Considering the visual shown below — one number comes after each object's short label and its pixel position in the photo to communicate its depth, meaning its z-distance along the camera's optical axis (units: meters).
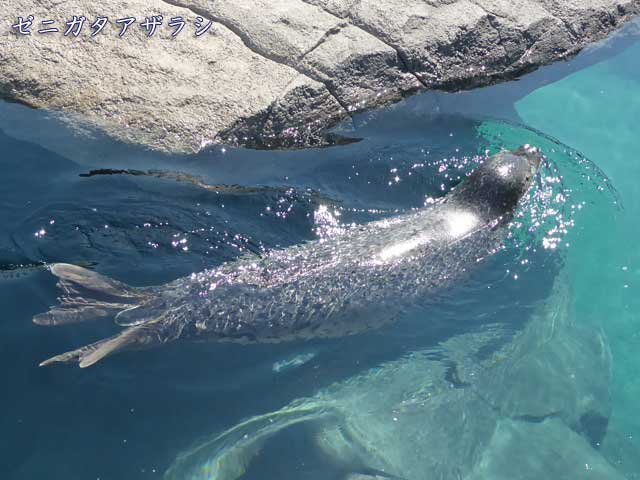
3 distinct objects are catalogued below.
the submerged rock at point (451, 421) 4.12
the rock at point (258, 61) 5.48
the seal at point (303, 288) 4.30
